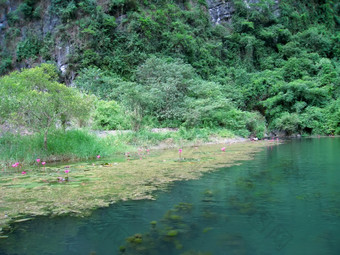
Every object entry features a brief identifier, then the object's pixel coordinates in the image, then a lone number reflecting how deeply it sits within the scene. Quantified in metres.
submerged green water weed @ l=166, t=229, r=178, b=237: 4.08
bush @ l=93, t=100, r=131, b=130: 19.33
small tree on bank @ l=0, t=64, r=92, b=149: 10.40
